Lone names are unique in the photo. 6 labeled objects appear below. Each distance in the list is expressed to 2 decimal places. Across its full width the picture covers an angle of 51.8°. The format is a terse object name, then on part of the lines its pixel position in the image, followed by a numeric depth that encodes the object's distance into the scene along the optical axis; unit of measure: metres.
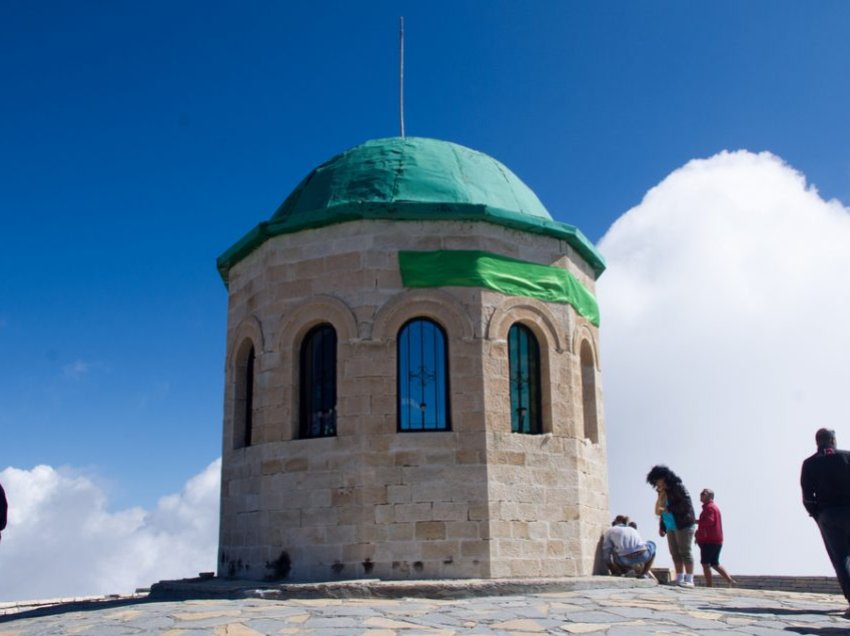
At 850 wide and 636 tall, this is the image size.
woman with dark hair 10.99
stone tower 9.84
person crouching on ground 10.75
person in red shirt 11.00
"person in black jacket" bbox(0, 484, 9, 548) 9.37
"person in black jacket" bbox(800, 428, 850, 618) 7.55
